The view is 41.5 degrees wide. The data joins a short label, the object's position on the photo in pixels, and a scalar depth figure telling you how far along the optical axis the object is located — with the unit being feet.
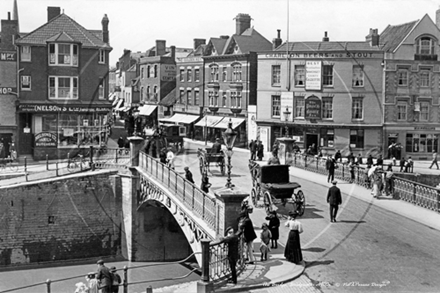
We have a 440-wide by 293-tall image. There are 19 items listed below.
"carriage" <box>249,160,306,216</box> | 73.61
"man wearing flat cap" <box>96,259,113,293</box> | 53.21
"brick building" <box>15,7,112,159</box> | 157.99
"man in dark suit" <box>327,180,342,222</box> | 71.72
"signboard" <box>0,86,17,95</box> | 157.99
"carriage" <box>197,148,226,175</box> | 106.38
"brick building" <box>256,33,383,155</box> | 174.70
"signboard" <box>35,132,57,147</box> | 155.84
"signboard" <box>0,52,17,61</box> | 159.78
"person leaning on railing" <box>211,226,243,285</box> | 49.80
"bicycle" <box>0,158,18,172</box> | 136.89
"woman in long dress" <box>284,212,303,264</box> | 55.67
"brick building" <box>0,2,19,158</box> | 157.38
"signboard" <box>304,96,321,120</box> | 177.99
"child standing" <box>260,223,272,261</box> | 56.03
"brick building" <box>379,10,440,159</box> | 173.78
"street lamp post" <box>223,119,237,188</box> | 76.94
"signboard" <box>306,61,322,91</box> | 176.60
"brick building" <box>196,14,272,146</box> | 198.70
